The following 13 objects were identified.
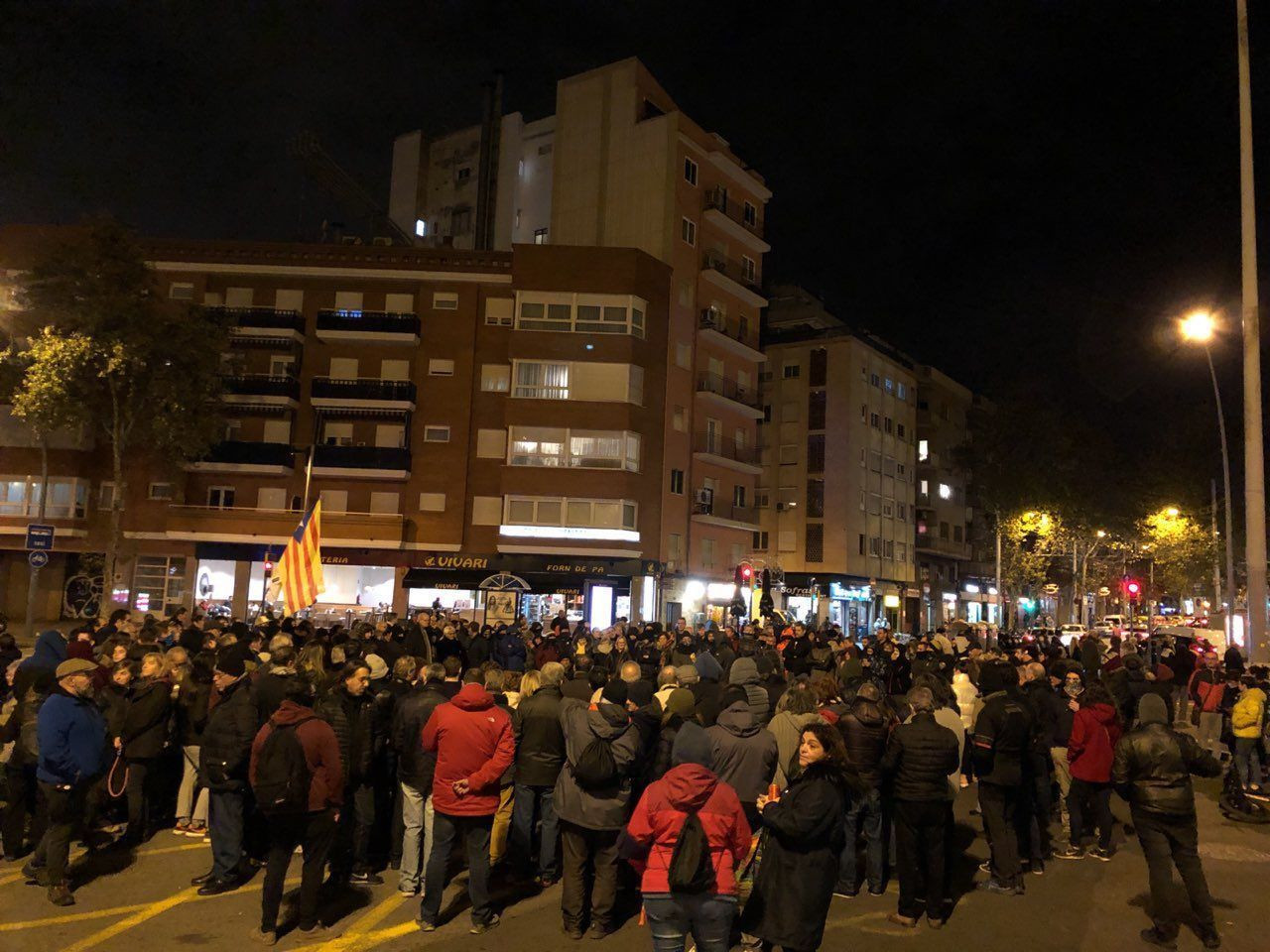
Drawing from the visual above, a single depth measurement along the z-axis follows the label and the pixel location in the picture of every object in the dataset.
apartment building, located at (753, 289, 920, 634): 51.03
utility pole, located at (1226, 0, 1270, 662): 13.45
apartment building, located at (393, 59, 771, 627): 40.03
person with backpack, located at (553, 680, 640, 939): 6.89
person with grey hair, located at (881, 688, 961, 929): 7.21
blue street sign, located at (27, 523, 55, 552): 21.19
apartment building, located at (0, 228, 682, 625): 36.47
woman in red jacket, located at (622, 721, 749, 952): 4.84
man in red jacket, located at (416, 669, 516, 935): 6.91
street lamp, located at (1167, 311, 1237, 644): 16.44
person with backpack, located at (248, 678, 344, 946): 6.48
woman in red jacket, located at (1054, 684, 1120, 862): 9.16
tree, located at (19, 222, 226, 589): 31.88
